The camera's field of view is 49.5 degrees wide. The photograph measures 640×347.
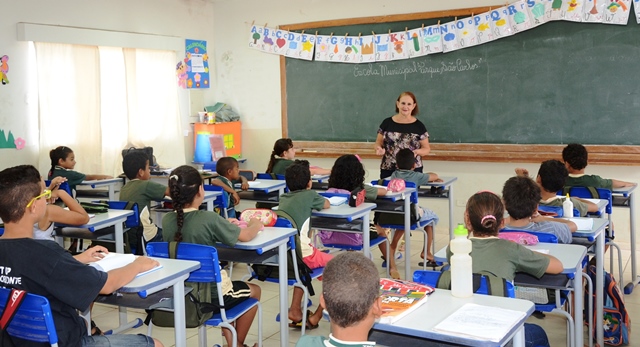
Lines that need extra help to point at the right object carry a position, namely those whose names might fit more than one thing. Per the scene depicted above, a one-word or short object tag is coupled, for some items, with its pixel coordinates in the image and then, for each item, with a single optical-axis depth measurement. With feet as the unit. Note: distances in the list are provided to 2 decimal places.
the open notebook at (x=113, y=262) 9.48
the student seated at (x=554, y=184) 14.38
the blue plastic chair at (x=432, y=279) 8.53
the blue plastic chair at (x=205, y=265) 10.57
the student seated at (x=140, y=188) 16.90
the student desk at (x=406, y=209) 17.07
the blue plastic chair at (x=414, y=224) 18.25
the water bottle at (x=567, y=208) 13.33
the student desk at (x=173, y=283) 9.05
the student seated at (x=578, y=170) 16.90
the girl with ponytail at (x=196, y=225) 11.54
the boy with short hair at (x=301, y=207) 14.17
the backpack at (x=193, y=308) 10.57
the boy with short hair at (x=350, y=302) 6.34
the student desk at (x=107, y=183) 21.88
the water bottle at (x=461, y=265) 8.09
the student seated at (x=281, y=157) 21.83
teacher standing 21.15
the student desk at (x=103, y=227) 14.42
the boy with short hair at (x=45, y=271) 8.34
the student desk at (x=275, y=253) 12.08
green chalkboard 21.98
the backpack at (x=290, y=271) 13.37
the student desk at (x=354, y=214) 14.85
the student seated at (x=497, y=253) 9.23
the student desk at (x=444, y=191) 19.57
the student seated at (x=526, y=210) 11.40
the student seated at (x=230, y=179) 19.49
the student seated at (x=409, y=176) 19.12
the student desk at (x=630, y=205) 17.28
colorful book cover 7.45
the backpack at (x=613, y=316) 13.19
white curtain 23.77
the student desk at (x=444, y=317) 6.95
